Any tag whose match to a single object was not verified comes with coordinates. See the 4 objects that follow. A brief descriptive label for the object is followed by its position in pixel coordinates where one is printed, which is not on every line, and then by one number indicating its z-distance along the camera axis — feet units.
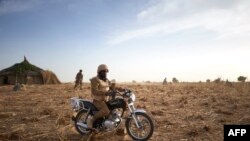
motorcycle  17.00
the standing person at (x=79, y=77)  60.08
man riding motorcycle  17.40
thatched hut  89.18
